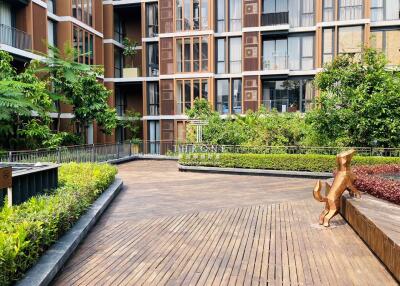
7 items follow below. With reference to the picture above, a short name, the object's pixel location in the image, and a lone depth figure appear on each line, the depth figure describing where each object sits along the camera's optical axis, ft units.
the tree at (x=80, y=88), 63.98
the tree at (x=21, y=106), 49.62
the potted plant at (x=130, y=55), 101.24
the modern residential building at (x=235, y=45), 85.92
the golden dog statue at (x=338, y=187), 25.35
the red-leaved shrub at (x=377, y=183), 26.55
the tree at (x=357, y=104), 51.44
